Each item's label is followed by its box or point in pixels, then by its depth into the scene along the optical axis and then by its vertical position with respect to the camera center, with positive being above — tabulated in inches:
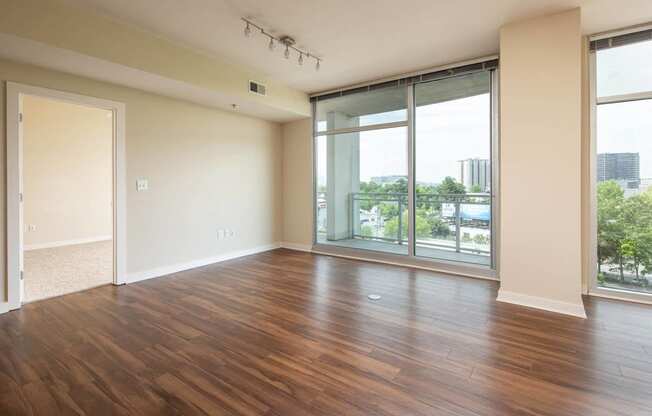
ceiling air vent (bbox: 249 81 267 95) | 181.2 +67.9
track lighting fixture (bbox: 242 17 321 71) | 128.2 +73.4
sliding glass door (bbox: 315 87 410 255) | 200.4 +23.9
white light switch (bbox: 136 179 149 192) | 164.6 +11.6
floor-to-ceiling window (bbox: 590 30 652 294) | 130.4 +18.9
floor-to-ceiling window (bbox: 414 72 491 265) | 169.2 +21.1
